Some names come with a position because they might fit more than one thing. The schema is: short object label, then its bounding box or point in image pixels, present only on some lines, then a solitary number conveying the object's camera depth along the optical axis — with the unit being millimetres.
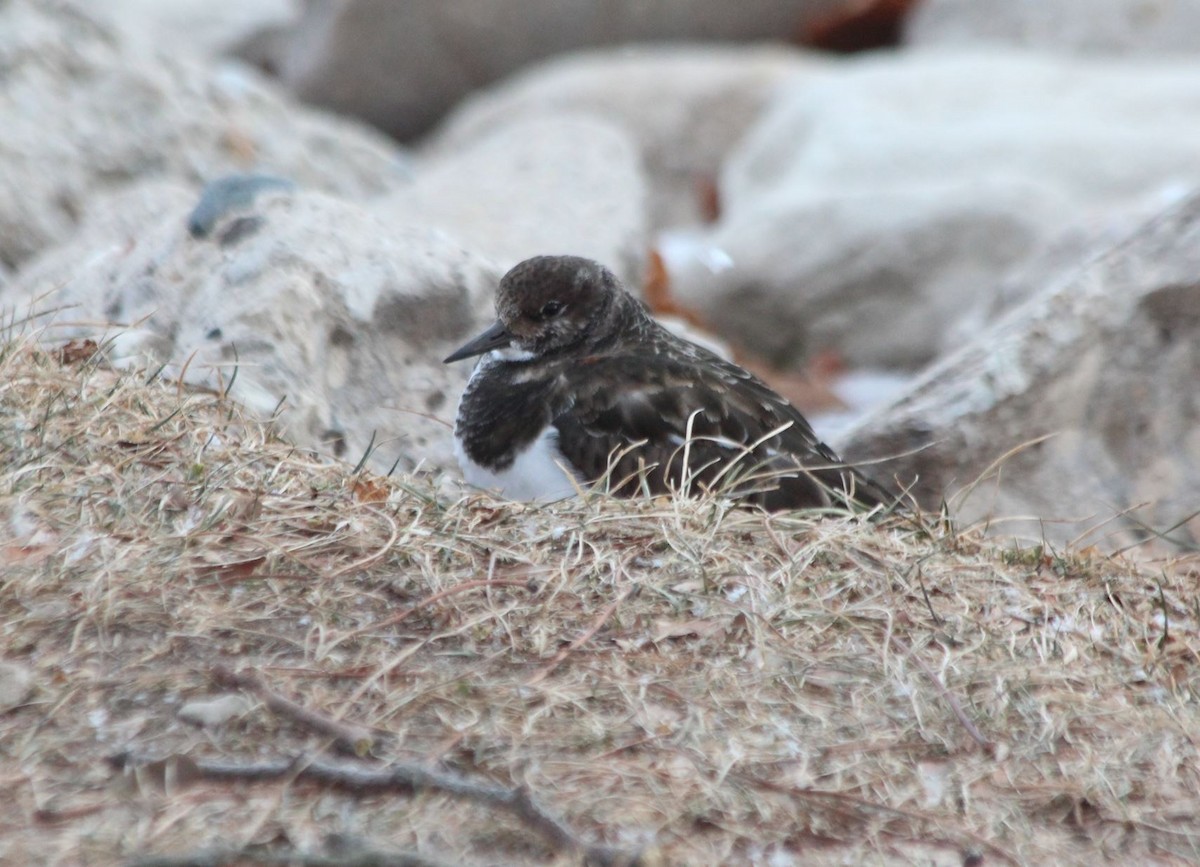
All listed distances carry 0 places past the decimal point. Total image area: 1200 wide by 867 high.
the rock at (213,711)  4898
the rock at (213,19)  22453
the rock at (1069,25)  20969
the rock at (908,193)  14820
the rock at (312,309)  7609
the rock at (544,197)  11023
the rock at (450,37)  21766
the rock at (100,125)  11180
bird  7297
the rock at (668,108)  19562
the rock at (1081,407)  8406
